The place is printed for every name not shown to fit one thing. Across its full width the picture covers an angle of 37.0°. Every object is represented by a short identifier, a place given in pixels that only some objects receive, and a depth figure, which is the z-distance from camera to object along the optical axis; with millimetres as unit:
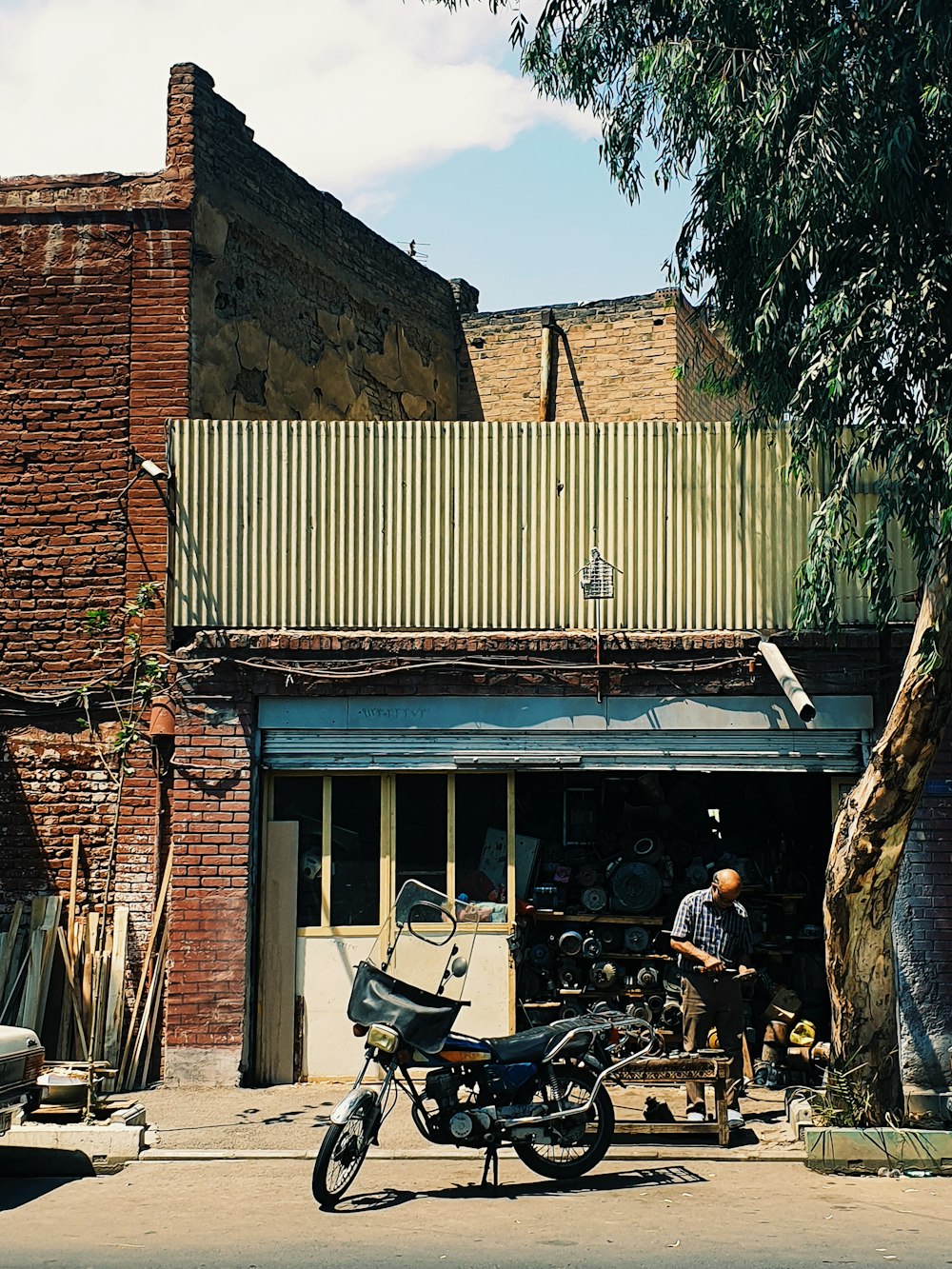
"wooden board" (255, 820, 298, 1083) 11469
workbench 9453
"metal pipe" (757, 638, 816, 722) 10719
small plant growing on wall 11281
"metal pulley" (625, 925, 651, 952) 11867
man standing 10156
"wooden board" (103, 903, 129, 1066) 11266
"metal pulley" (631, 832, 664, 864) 12156
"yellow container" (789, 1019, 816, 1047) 11367
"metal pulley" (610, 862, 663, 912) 11930
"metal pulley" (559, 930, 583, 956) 11805
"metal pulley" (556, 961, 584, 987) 11836
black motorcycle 8250
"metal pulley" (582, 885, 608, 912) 11922
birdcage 11711
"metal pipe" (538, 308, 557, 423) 20594
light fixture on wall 11922
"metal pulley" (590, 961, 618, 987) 11742
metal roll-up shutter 11492
